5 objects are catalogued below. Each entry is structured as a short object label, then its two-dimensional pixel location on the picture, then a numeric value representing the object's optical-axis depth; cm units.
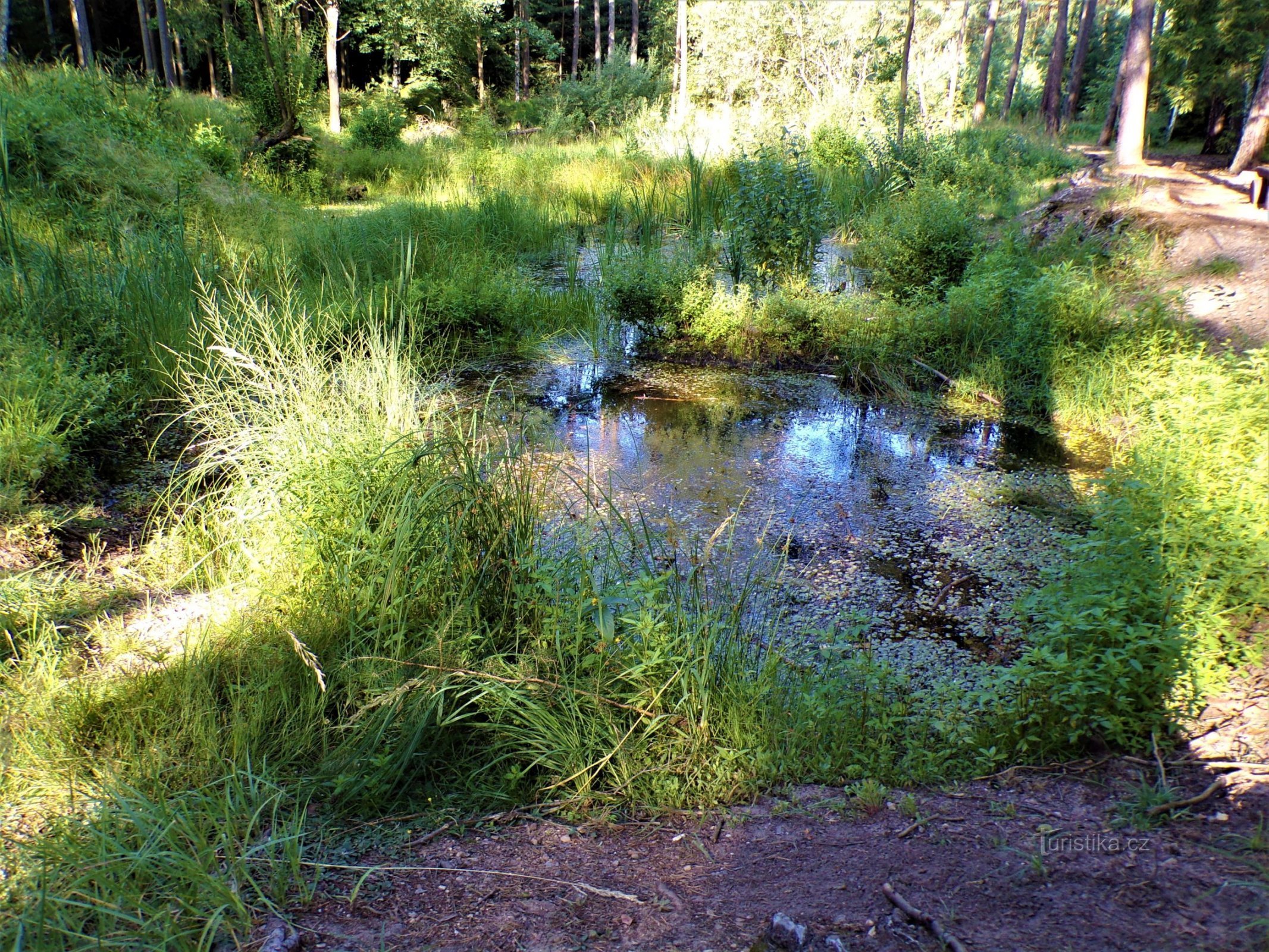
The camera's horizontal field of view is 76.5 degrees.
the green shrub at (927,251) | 754
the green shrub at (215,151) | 1014
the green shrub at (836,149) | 1209
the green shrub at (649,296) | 706
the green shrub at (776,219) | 770
